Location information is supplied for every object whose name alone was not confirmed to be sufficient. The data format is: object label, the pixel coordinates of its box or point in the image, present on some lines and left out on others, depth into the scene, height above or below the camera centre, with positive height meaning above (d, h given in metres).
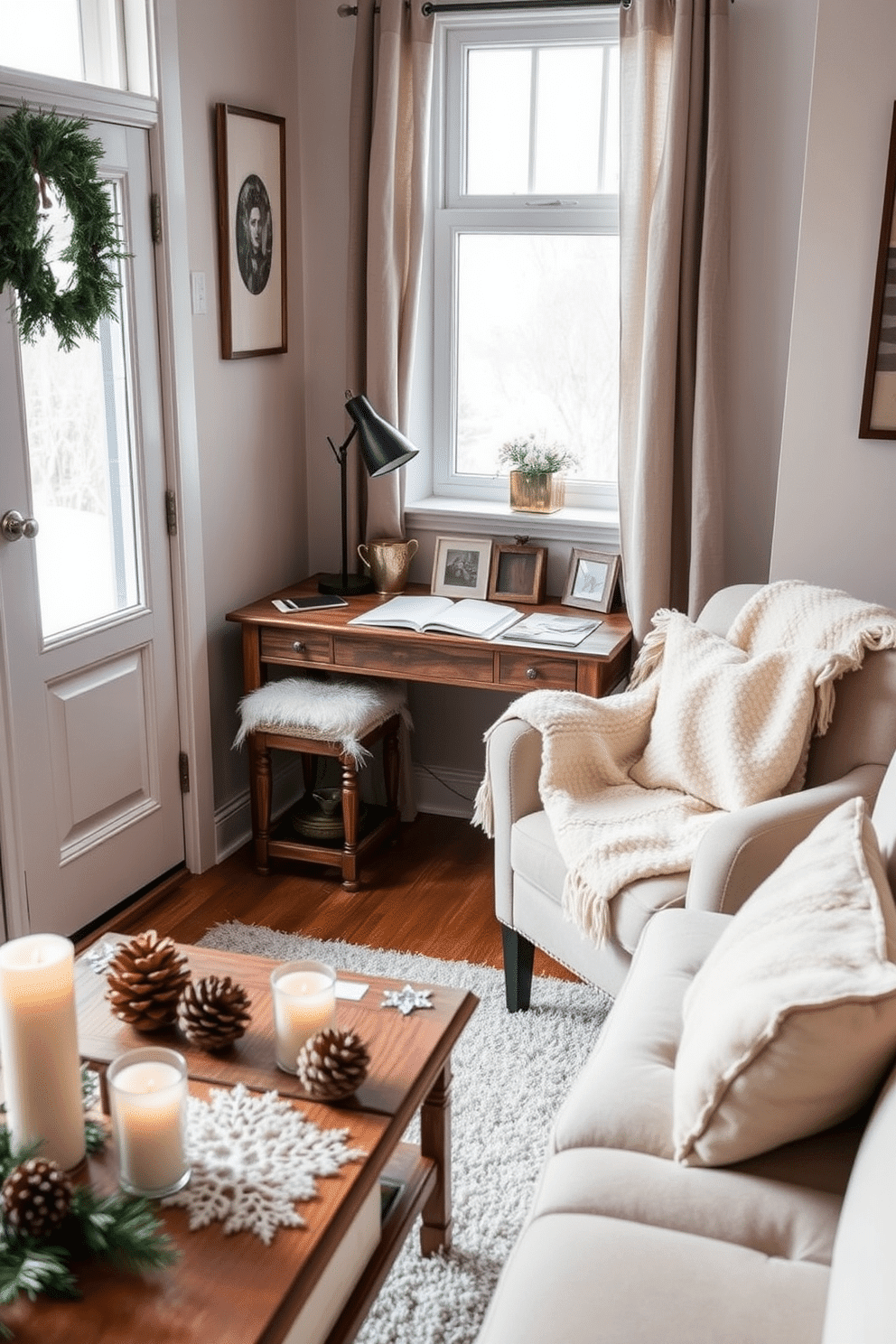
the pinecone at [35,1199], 1.33 -0.88
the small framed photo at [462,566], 3.59 -0.63
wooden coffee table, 1.29 -0.96
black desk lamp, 3.26 -0.27
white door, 2.68 -0.61
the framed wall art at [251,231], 3.24 +0.26
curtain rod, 3.22 +0.81
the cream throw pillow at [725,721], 2.48 -0.74
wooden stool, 3.25 -0.99
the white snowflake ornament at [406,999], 1.87 -0.95
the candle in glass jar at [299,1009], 1.68 -0.86
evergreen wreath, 2.45 +0.20
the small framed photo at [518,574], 3.53 -0.64
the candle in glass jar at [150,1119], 1.42 -0.85
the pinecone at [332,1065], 1.62 -0.90
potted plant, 3.55 -0.38
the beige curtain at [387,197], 3.31 +0.35
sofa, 1.25 -0.93
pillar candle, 1.41 -0.77
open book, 3.24 -0.71
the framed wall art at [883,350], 2.68 -0.02
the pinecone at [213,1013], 1.71 -0.89
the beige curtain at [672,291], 3.05 +0.11
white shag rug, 1.90 -1.40
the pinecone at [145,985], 1.76 -0.87
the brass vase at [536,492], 3.55 -0.42
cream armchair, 2.17 -0.87
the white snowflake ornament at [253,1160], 1.44 -0.95
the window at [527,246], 3.42 +0.24
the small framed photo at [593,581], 3.43 -0.64
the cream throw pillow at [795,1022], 1.34 -0.72
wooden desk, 3.13 -0.79
